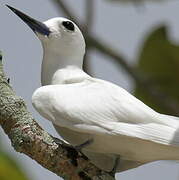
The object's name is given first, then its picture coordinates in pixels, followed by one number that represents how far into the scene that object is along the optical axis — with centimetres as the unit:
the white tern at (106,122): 594
